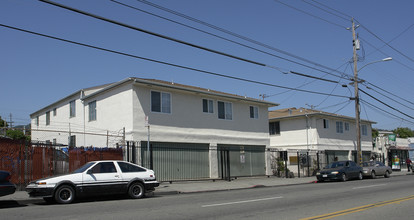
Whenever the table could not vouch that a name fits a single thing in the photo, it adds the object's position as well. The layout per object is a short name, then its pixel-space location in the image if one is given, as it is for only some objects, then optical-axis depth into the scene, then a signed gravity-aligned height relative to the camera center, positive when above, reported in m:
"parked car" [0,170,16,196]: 11.28 -0.94
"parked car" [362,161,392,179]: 27.58 -1.93
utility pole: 28.59 +3.37
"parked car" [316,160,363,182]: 24.16 -1.78
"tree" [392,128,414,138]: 90.31 +2.52
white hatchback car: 12.29 -1.09
